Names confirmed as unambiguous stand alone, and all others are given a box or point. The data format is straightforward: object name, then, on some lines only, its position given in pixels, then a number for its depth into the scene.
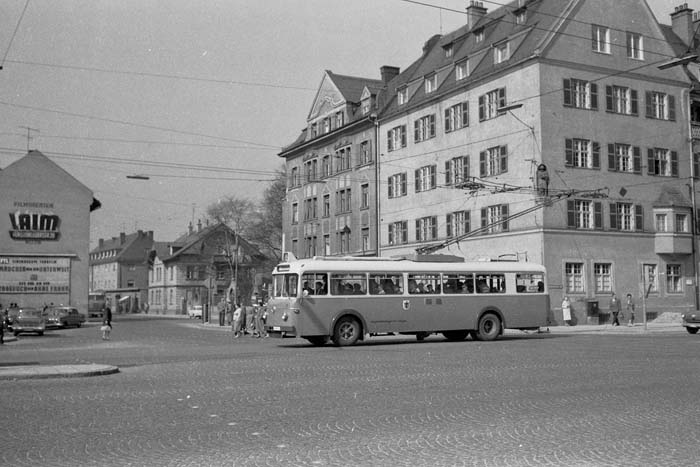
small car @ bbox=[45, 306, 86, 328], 54.19
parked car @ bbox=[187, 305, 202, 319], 83.50
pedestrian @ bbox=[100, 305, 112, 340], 35.62
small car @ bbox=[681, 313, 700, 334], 34.59
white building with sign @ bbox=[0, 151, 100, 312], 63.88
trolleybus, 26.47
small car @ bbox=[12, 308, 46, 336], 43.35
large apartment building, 43.75
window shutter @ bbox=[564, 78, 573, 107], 44.17
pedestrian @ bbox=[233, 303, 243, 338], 37.03
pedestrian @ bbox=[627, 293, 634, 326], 43.04
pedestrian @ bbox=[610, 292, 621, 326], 42.60
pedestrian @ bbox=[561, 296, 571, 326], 42.00
